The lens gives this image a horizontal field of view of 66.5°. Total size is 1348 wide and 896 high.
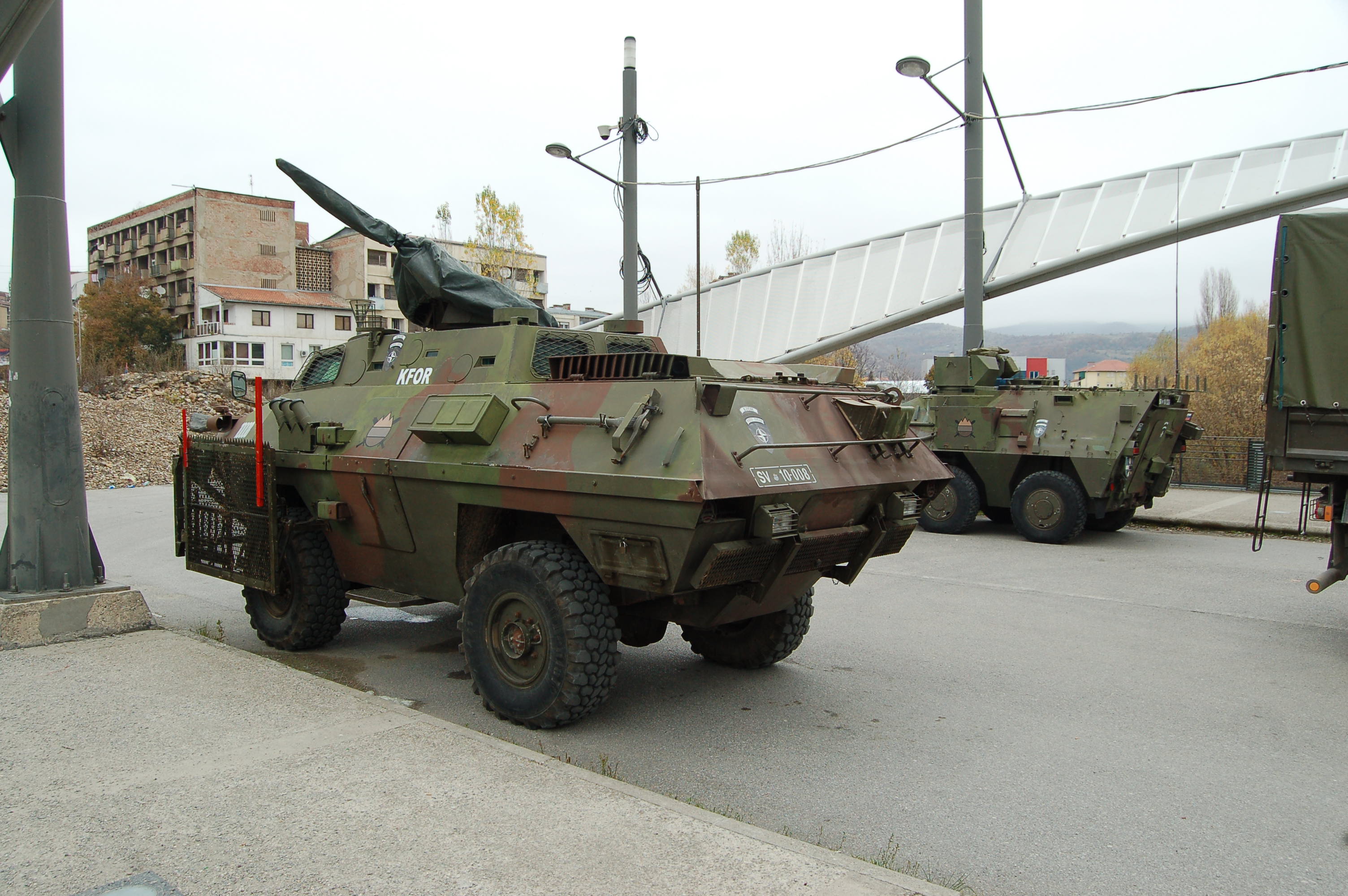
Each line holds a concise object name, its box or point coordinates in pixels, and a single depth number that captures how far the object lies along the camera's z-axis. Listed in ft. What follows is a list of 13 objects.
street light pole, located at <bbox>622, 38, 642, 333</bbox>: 40.57
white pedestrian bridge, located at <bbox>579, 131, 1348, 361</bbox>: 55.93
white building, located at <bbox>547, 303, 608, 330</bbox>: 160.25
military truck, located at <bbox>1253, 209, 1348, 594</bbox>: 22.84
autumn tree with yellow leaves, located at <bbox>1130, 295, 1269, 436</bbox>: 71.61
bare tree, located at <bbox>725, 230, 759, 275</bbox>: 125.49
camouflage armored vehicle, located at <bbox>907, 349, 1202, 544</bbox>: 38.70
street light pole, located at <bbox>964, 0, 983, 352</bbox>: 39.60
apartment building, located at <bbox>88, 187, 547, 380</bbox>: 166.50
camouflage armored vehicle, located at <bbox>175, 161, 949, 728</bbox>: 15.81
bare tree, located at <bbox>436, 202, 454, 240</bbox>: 153.17
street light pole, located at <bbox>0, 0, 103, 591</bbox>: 20.47
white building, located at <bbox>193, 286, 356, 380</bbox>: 164.04
